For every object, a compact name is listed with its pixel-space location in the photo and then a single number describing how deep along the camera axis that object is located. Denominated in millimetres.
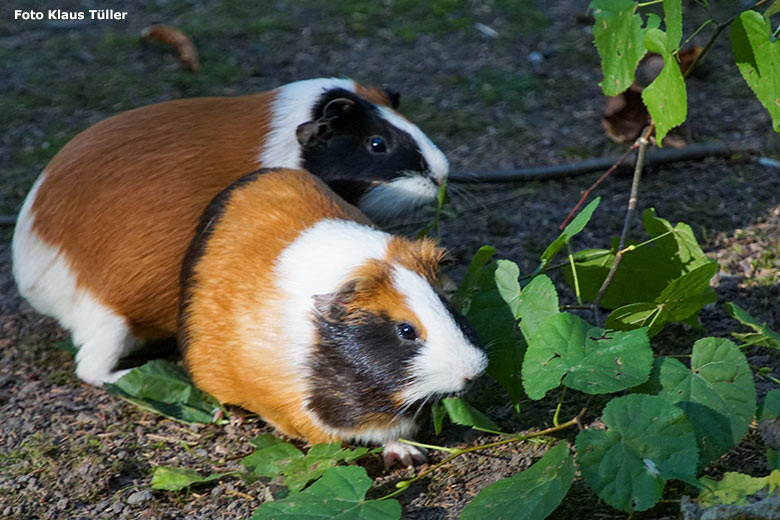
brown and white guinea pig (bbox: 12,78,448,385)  3262
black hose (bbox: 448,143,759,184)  4297
